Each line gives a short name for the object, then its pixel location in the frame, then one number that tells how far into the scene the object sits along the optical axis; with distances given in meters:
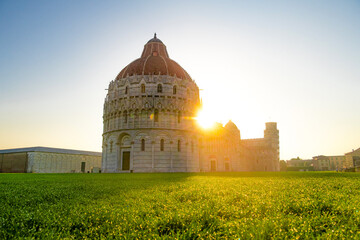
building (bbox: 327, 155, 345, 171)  150.00
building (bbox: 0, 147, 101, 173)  59.99
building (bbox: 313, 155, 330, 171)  141.71
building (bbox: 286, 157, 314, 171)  143.95
